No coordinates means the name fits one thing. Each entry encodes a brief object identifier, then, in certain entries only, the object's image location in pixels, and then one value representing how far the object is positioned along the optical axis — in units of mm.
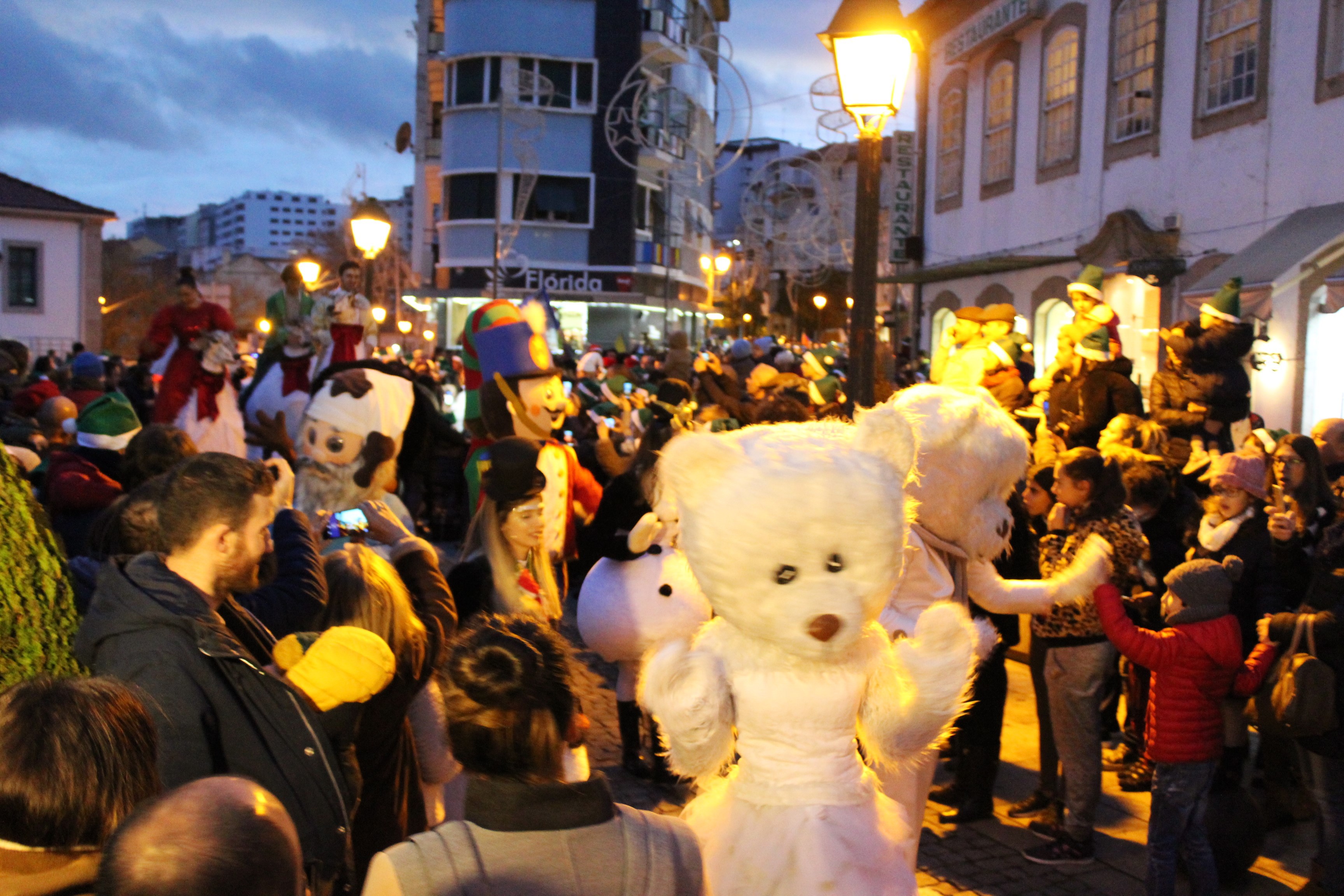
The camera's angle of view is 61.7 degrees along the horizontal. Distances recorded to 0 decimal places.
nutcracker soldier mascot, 6074
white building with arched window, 11555
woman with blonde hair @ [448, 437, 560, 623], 4219
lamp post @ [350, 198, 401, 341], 12695
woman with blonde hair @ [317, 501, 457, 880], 3125
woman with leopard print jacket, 4664
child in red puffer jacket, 4098
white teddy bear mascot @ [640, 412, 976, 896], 2699
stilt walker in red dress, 8164
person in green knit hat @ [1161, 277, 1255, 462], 7227
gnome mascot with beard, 4738
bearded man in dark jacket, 2455
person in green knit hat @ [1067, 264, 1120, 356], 7809
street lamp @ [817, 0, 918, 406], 5426
